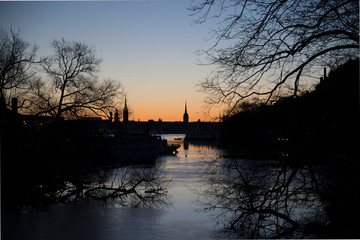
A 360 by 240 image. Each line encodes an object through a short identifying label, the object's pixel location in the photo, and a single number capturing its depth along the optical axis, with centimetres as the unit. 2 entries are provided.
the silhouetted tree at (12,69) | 2188
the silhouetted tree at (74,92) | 2581
